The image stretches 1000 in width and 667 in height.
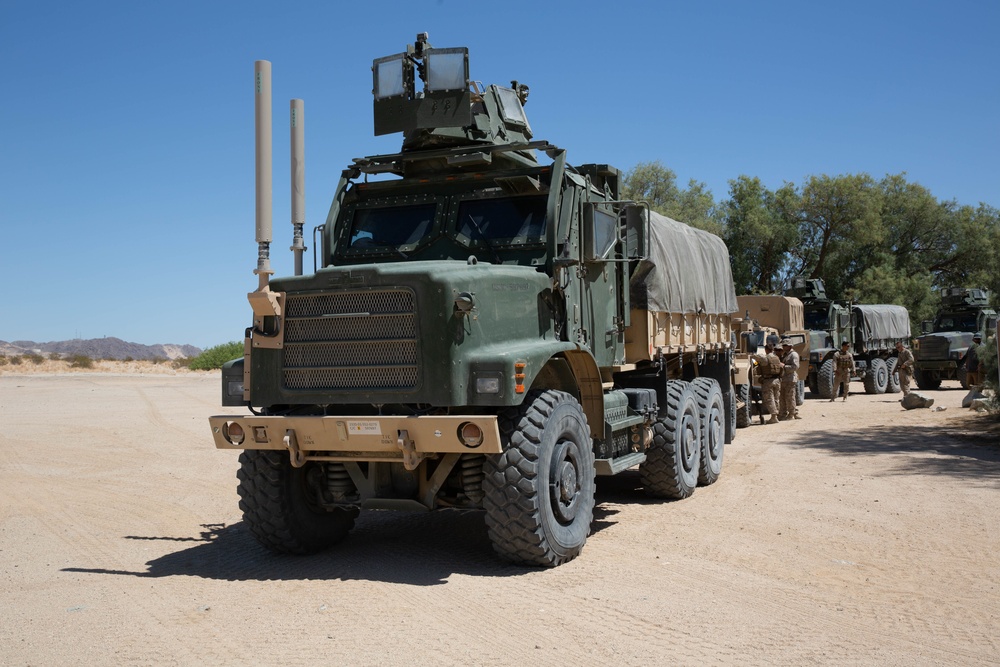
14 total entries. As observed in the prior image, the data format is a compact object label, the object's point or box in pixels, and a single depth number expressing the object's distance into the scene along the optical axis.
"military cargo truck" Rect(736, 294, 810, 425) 22.48
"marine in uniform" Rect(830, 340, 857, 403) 23.59
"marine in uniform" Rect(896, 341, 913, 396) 26.34
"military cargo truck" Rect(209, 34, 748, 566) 6.21
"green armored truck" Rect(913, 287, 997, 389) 26.83
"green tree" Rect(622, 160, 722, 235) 40.44
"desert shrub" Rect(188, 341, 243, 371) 49.59
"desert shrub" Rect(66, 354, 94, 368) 49.81
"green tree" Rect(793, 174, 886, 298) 39.69
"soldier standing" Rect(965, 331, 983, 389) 21.16
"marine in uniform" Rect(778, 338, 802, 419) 18.67
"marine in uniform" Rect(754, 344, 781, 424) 18.25
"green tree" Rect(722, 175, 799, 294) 40.41
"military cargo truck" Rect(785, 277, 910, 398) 24.00
